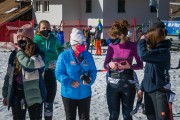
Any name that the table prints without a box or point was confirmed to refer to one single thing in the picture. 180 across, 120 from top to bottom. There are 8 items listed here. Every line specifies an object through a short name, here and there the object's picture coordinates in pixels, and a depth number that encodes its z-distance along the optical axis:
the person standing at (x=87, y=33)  24.84
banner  25.50
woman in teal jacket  6.41
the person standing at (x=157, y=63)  5.32
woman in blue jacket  5.47
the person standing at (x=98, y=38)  21.84
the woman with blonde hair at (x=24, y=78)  5.22
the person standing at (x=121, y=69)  5.78
